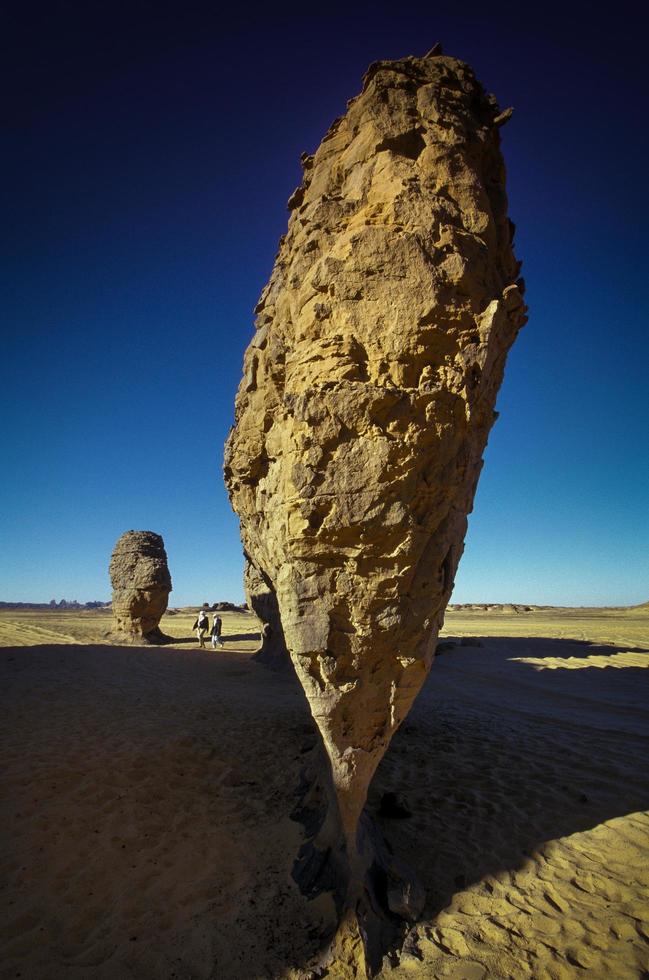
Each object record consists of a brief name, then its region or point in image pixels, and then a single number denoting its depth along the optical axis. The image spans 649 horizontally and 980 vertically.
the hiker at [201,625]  20.89
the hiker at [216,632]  20.55
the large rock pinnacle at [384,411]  3.90
